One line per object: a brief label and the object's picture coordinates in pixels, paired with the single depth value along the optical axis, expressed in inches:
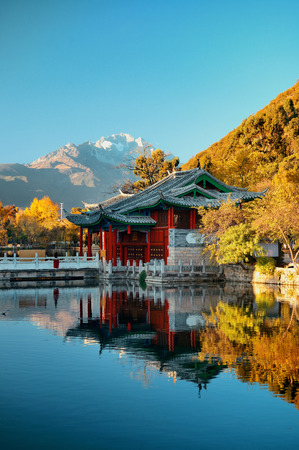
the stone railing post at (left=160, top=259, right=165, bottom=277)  1457.4
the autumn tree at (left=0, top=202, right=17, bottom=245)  3564.0
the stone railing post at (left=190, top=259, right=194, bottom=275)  1505.9
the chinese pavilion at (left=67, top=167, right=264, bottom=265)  1556.3
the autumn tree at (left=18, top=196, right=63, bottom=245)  3671.3
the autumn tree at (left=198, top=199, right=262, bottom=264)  1430.9
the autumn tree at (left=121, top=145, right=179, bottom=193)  2802.7
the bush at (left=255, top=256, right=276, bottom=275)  1409.9
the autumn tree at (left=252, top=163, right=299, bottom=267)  1323.8
